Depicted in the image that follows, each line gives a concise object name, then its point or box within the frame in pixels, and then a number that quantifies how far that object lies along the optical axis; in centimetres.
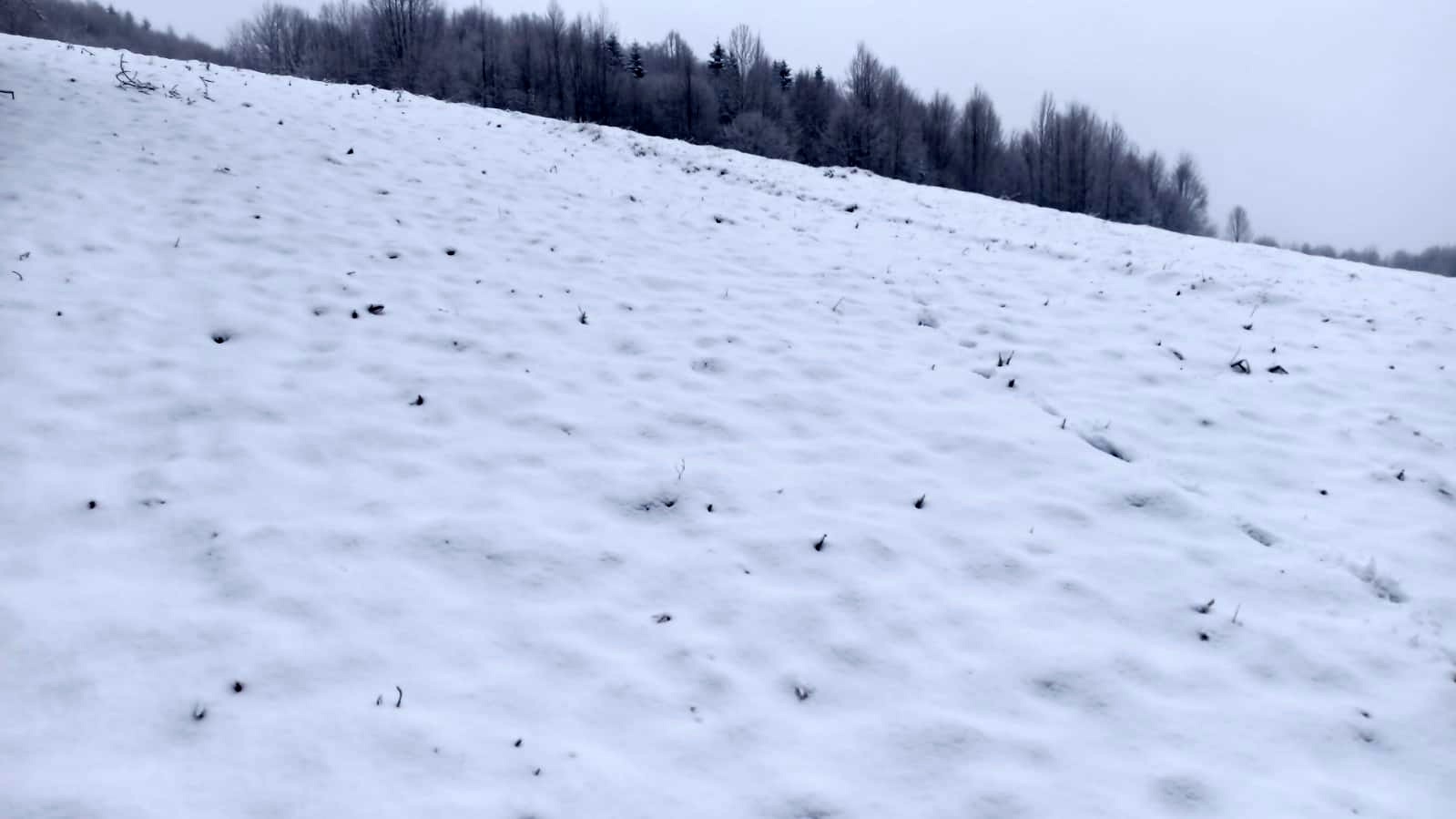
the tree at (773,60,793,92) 6303
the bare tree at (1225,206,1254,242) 5859
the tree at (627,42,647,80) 5571
